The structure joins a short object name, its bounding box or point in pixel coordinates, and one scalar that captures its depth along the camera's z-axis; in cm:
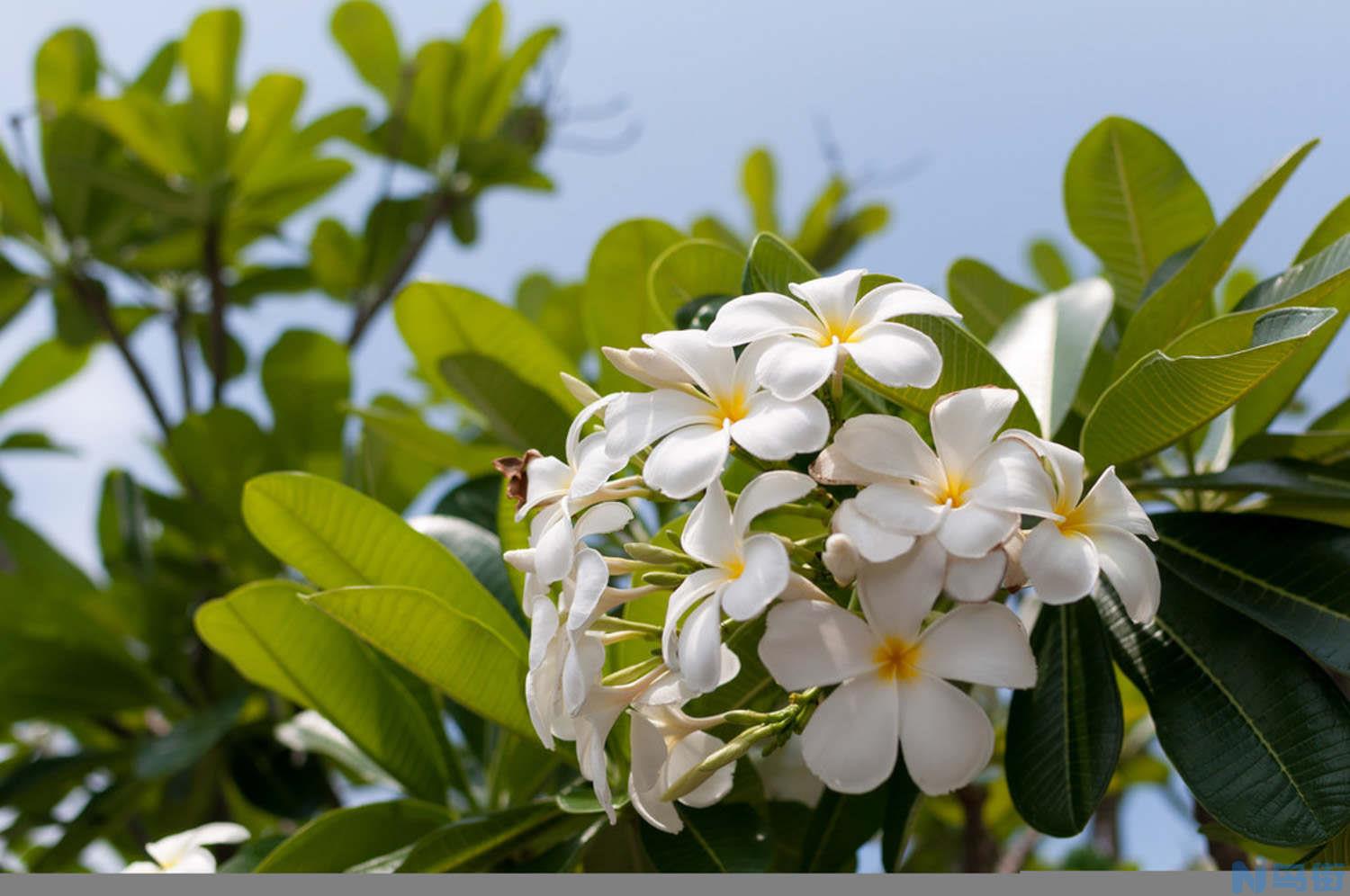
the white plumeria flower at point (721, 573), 61
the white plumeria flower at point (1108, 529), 67
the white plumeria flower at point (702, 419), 65
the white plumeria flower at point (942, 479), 62
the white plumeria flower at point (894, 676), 63
